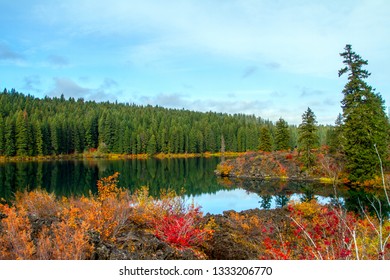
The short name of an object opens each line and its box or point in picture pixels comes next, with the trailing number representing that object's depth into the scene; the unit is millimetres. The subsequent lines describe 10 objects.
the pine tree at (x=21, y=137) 77438
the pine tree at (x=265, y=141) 62219
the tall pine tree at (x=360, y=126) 31953
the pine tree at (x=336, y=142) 36025
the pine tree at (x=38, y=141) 81625
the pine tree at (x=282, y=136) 60125
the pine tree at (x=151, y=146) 97400
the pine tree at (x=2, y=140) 76469
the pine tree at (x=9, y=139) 76000
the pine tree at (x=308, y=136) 40219
